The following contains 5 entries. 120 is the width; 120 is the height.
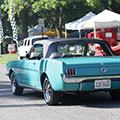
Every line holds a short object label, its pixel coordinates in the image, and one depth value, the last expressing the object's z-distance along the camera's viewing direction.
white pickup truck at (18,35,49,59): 33.00
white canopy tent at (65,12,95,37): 27.20
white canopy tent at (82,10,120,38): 25.23
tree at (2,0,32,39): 34.12
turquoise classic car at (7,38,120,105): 9.30
